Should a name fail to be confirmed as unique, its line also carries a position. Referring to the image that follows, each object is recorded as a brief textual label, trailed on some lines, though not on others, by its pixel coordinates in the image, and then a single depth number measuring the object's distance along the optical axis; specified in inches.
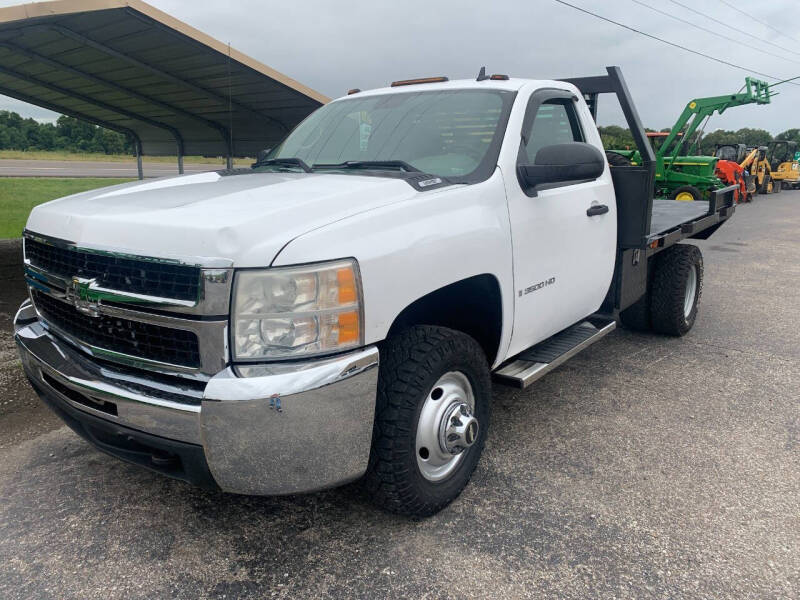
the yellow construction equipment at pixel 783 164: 1049.5
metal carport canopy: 299.4
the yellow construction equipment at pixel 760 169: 880.3
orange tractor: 716.7
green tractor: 647.1
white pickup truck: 85.3
